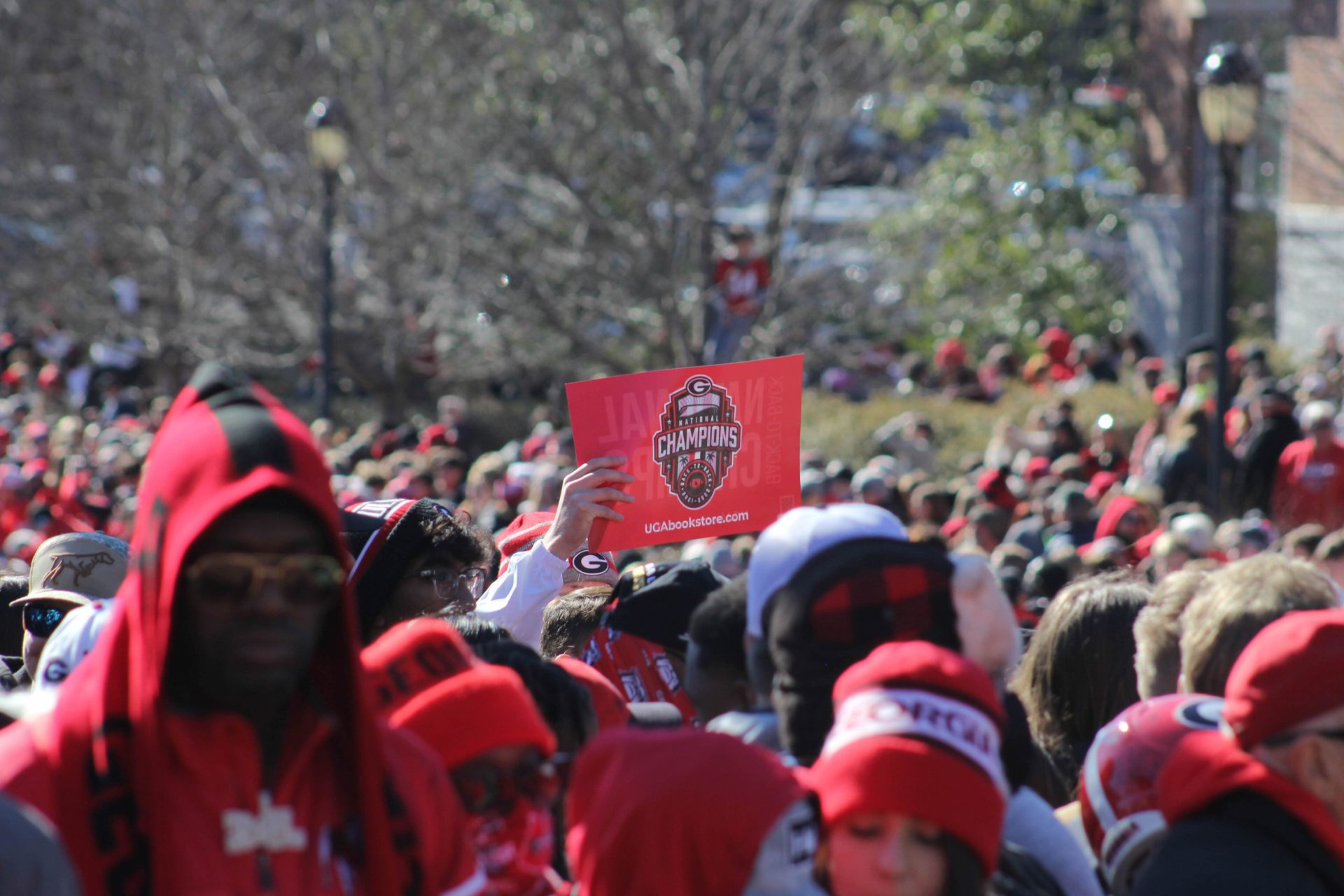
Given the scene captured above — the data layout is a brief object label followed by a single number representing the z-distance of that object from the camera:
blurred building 43.50
